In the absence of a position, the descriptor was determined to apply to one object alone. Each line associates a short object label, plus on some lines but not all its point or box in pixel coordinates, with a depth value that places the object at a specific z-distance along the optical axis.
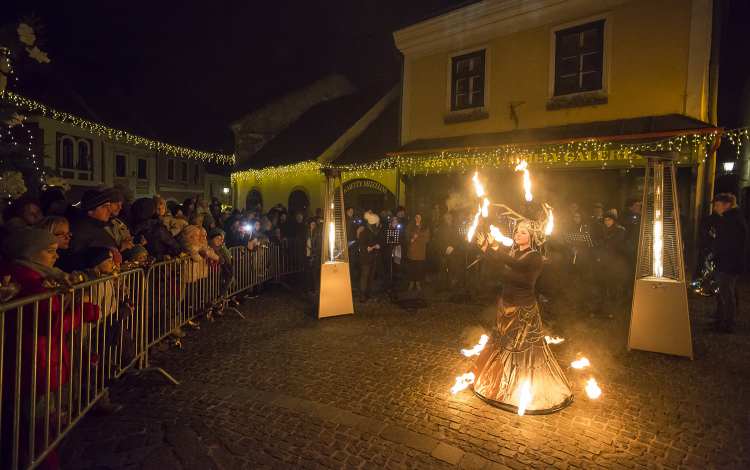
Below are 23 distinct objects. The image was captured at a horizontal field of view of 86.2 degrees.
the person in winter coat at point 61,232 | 3.76
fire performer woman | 4.14
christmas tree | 5.39
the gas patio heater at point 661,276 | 5.48
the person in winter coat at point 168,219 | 6.85
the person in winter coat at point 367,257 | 9.07
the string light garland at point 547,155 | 9.30
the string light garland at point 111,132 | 13.32
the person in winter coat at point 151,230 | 6.41
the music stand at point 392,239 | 9.16
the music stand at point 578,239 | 8.13
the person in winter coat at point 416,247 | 9.92
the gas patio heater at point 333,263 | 7.32
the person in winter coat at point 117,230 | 5.80
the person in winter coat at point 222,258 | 7.47
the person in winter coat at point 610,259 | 8.07
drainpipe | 9.91
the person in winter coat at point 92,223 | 4.75
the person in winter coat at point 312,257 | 9.78
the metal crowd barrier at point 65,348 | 2.78
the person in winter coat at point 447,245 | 9.78
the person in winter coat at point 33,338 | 2.79
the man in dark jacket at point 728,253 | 6.41
